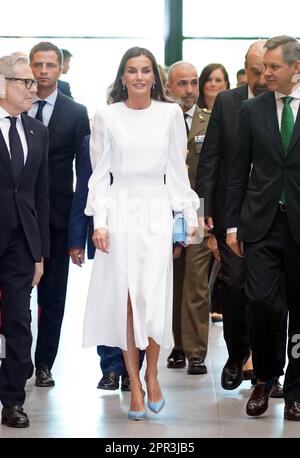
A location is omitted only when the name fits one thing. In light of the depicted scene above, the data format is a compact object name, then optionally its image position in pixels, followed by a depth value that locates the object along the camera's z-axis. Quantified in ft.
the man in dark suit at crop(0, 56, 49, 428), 29.62
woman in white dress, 30.44
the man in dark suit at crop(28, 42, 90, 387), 35.37
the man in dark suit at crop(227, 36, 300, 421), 29.54
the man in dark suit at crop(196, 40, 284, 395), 34.17
